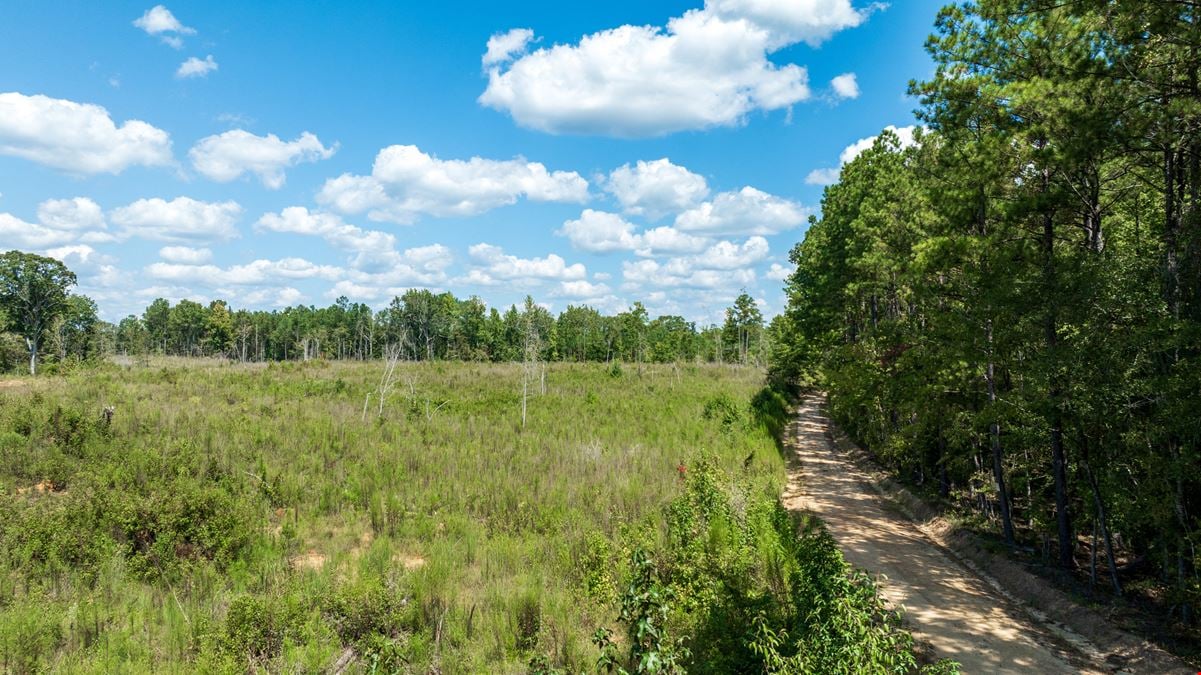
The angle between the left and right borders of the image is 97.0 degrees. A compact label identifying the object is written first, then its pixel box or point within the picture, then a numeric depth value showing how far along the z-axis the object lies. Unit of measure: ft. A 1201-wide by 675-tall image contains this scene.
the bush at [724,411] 81.46
